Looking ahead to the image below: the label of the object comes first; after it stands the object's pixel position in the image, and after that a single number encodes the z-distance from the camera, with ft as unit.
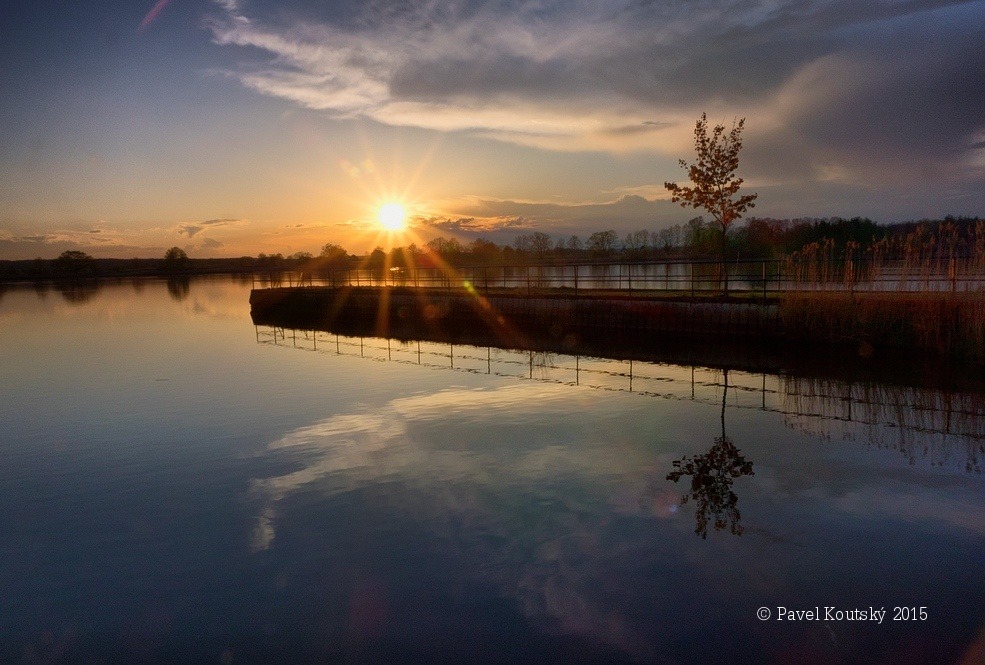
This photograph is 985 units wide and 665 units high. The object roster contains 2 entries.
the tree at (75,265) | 510.17
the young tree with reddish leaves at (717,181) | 85.51
